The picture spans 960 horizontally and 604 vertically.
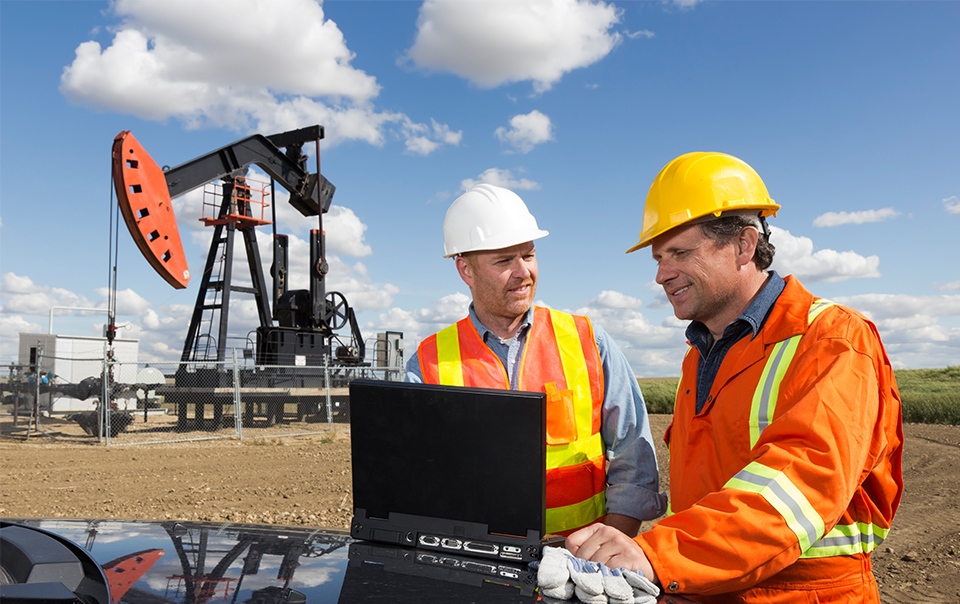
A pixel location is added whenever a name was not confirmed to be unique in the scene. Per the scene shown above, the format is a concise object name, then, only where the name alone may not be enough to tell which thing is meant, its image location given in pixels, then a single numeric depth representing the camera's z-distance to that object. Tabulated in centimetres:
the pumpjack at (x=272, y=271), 1647
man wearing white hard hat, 262
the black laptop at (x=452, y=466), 162
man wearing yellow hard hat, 155
